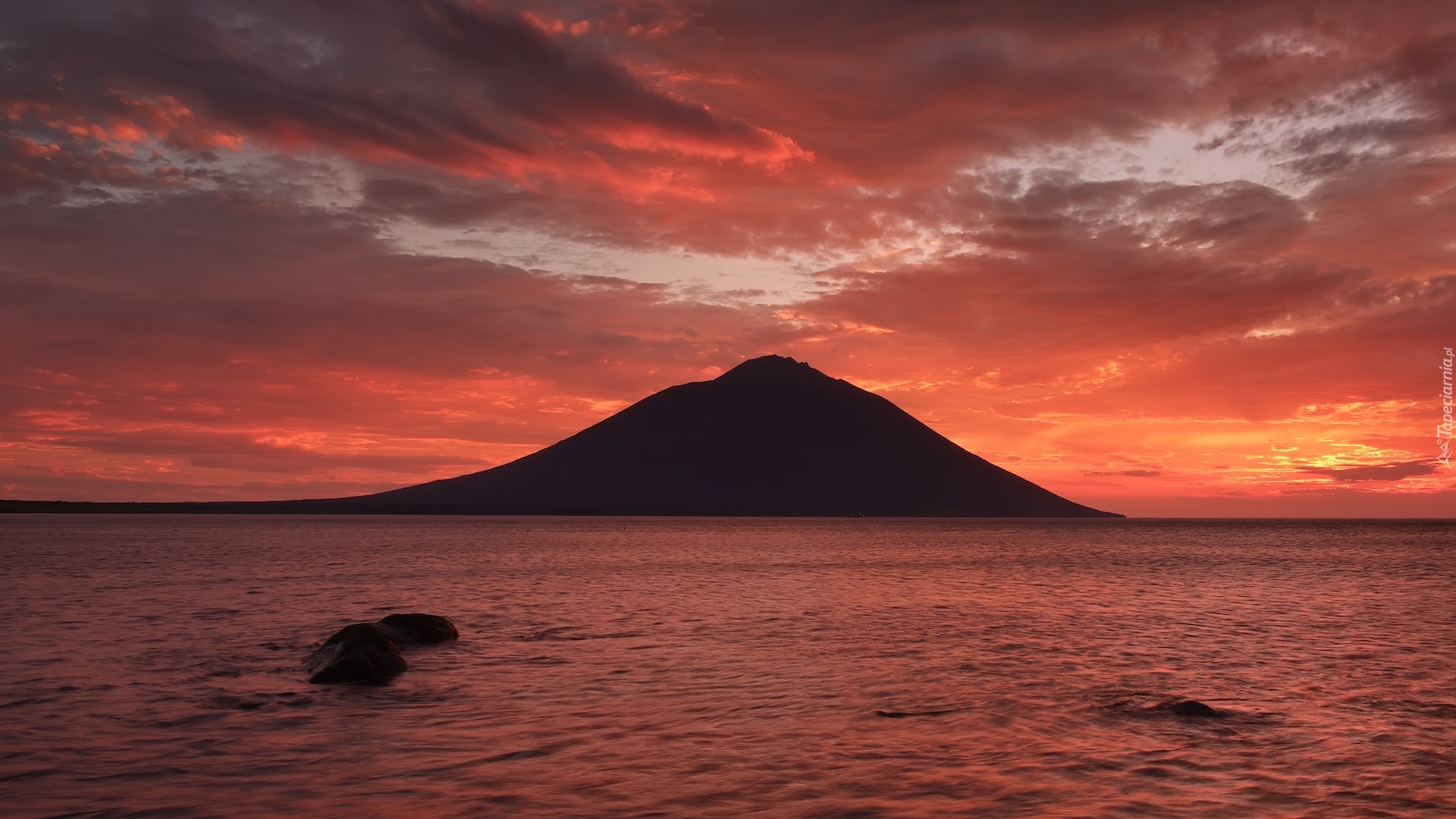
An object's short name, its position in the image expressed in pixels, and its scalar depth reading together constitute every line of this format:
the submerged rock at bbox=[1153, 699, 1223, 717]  19.34
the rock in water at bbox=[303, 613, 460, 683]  23.00
